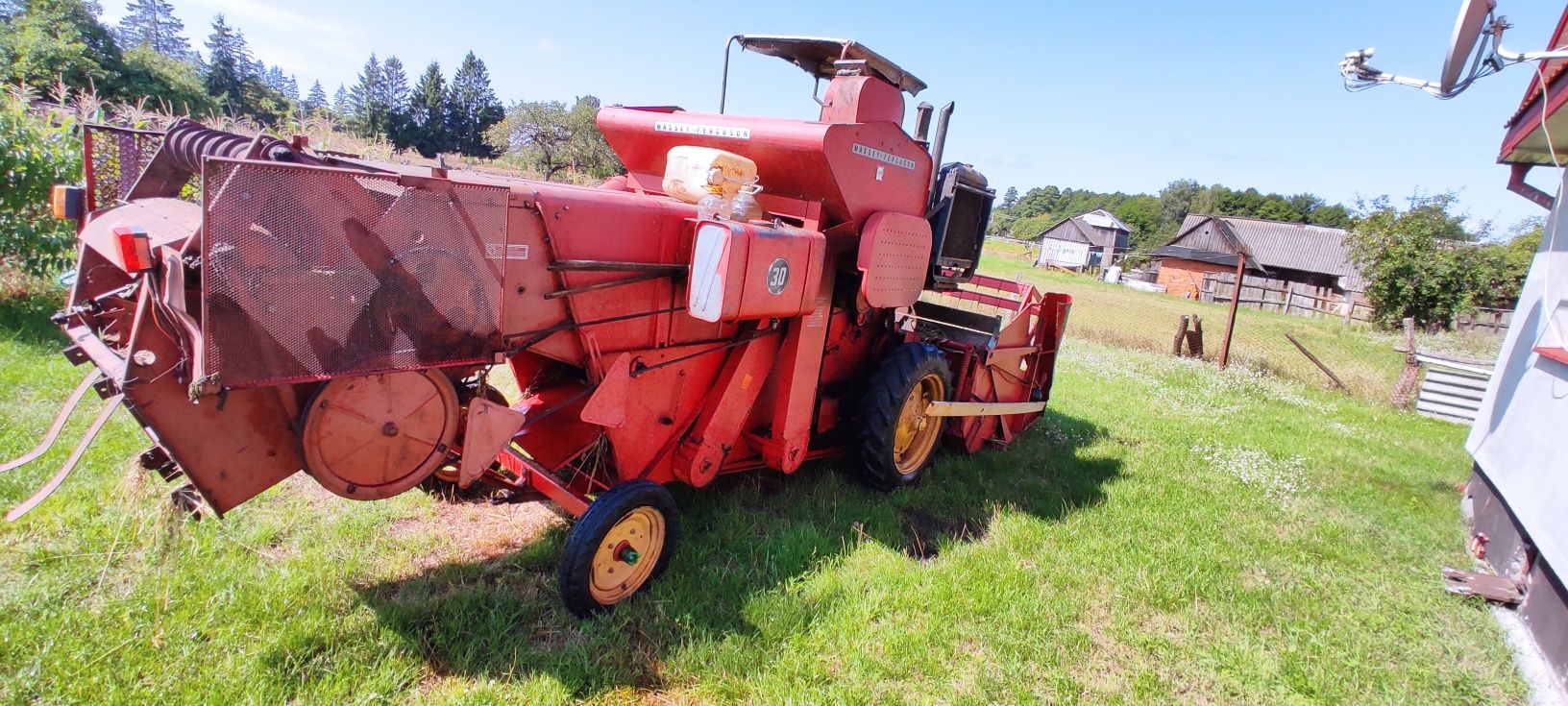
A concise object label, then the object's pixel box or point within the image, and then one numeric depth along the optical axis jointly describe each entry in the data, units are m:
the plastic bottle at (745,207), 3.46
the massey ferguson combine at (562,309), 2.26
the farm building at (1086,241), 61.00
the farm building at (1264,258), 39.34
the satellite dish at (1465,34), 3.69
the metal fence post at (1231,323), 10.50
